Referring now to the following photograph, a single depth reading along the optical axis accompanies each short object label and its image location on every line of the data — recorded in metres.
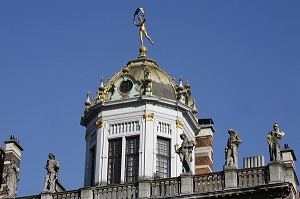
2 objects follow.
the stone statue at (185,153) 39.62
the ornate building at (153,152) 38.28
